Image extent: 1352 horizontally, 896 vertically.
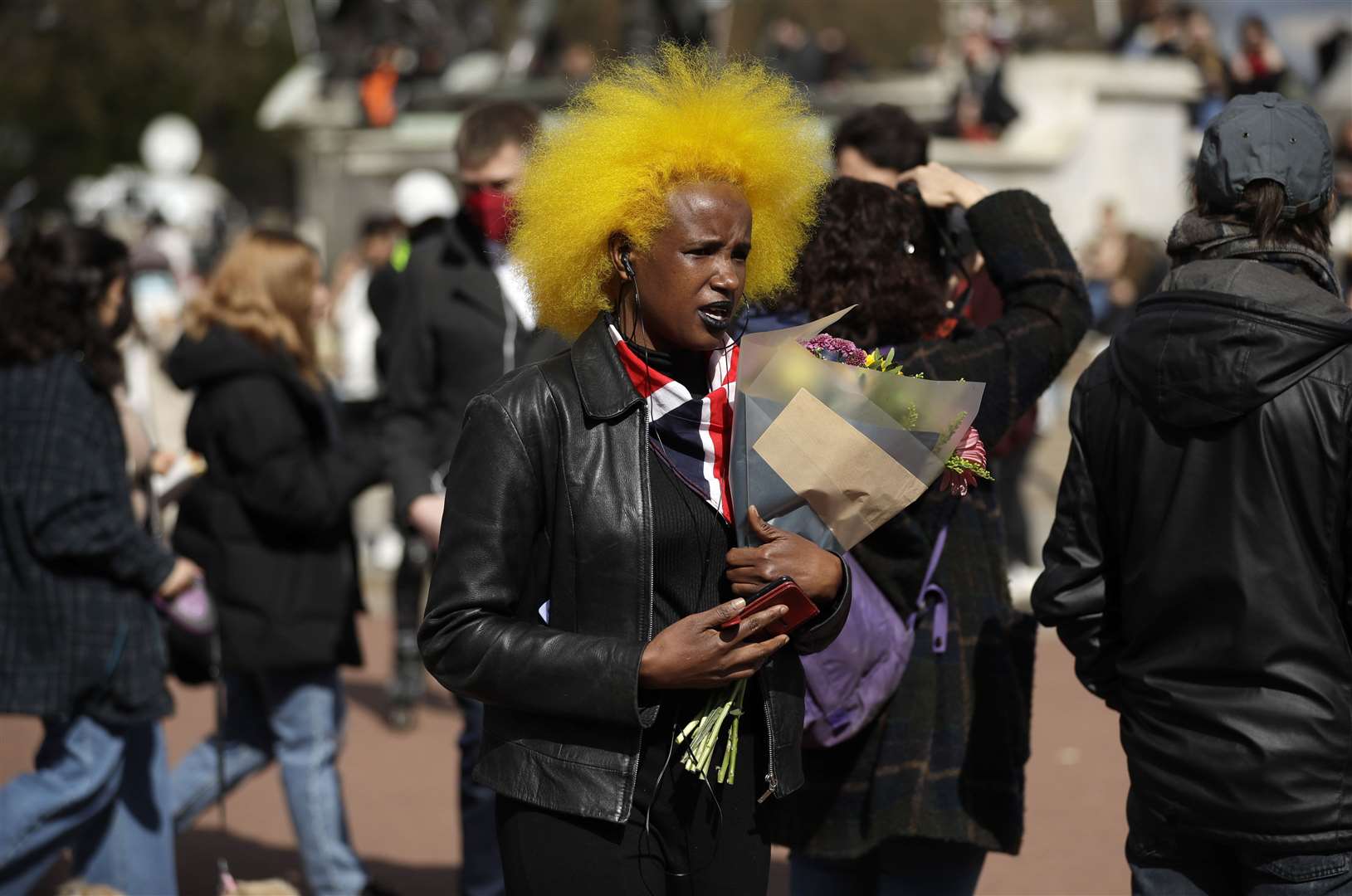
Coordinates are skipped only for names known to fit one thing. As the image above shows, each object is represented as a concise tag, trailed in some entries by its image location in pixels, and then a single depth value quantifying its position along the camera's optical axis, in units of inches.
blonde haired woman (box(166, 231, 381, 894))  407.8
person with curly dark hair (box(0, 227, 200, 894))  369.1
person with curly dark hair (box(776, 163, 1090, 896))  285.0
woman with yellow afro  221.9
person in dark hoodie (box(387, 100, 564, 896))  404.8
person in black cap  227.3
